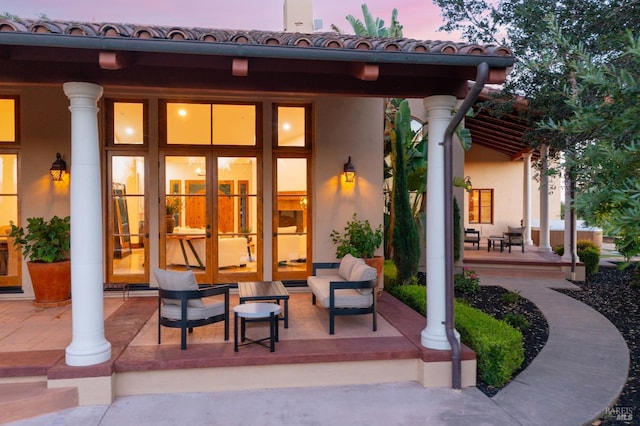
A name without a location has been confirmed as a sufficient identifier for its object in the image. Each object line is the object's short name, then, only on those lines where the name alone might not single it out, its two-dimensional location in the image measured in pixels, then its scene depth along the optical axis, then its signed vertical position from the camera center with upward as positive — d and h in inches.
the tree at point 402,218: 363.9 -4.5
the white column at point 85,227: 165.9 -5.1
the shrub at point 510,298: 321.7 -63.2
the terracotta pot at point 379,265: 291.9 -34.9
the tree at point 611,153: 96.7 +15.1
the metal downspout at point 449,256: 178.5 -18.3
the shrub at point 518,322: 259.6 -65.4
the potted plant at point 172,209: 296.8 +3.1
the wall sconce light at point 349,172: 299.3 +27.9
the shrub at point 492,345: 182.1 -56.5
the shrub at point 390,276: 329.7 -48.0
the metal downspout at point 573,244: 423.2 -30.9
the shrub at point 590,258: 447.2 -46.9
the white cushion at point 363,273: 212.8 -29.7
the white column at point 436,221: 186.4 -3.6
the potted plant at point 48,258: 259.1 -26.1
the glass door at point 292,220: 310.5 -4.8
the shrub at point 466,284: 358.6 -59.2
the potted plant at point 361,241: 291.7 -19.3
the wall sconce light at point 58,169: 271.1 +28.3
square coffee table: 207.0 -39.0
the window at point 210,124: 298.8 +61.7
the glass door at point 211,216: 297.4 -1.6
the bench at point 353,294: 207.0 -40.8
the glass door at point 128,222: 293.9 -5.5
